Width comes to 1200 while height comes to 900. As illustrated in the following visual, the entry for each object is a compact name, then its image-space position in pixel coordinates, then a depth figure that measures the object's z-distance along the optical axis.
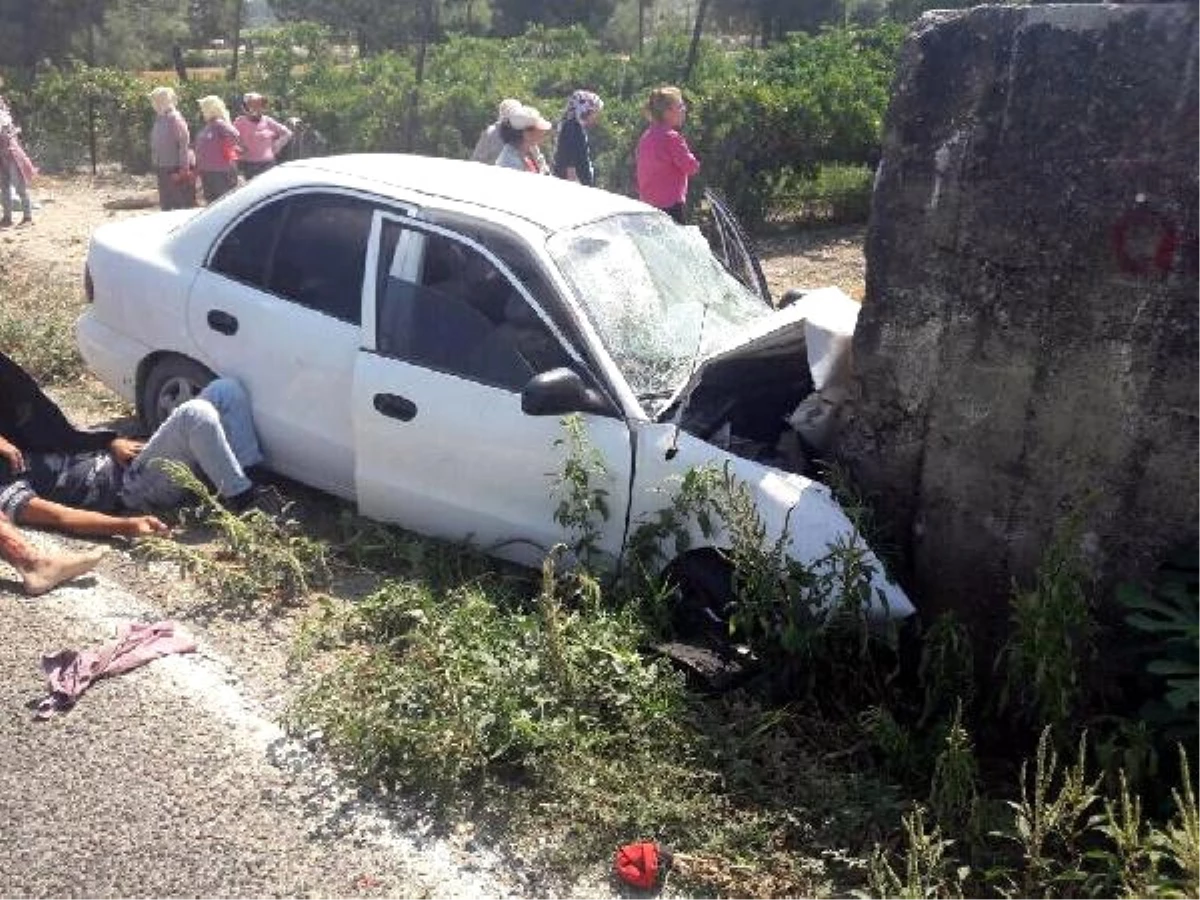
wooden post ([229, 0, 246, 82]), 28.43
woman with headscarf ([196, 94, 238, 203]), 12.37
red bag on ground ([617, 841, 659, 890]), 3.33
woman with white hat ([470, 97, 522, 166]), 8.93
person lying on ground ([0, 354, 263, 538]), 5.36
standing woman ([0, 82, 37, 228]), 13.39
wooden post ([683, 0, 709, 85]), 21.33
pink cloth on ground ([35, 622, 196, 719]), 4.11
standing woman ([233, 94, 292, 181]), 13.07
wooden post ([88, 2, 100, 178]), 19.05
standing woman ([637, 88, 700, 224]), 9.18
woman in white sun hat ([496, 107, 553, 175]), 8.57
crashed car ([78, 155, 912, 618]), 4.61
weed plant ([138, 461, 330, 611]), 4.89
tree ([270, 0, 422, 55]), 30.45
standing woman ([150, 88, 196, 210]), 12.60
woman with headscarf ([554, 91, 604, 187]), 9.49
